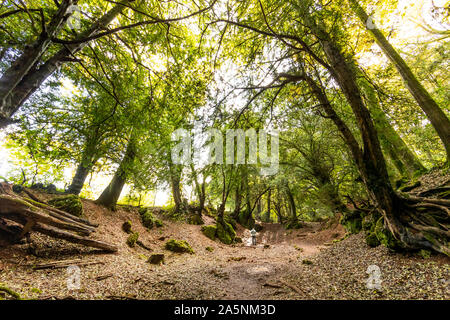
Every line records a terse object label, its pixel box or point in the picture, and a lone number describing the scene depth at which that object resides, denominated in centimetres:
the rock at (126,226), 771
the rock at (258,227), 1775
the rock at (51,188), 721
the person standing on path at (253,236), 1163
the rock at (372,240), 430
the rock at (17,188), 548
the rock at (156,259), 561
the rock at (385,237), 350
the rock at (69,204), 602
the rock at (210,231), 1117
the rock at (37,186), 706
